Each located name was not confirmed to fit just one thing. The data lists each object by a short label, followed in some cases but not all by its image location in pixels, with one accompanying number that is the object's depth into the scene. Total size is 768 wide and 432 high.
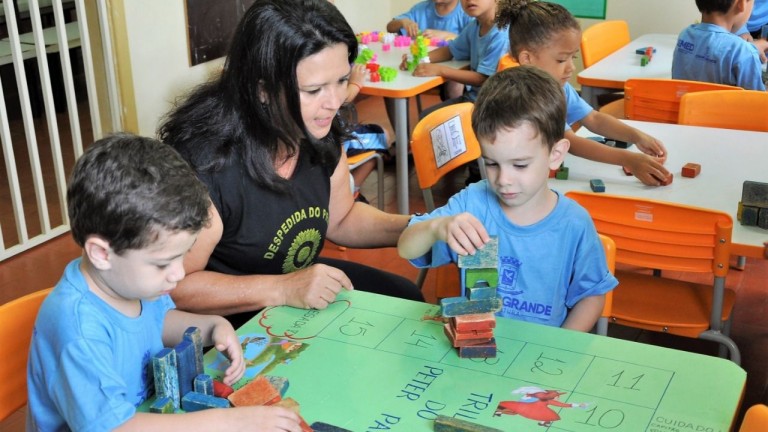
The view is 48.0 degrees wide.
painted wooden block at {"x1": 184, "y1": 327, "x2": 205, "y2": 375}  1.56
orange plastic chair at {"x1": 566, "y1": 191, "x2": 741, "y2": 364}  2.39
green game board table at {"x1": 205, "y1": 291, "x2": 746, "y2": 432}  1.49
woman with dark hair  1.98
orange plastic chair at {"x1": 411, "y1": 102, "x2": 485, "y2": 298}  3.03
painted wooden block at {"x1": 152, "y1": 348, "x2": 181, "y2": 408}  1.50
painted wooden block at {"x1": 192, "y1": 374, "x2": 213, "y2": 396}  1.55
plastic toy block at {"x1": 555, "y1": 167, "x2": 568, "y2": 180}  2.90
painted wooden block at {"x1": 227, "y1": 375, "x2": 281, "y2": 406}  1.52
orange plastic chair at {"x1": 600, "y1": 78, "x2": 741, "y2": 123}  3.75
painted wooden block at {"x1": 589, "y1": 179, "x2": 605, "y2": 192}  2.79
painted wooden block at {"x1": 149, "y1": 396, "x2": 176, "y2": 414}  1.49
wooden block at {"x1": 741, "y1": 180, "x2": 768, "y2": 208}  2.44
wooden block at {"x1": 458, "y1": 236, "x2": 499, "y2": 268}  1.69
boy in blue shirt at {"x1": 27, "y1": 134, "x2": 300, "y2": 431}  1.41
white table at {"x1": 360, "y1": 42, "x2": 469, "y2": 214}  4.33
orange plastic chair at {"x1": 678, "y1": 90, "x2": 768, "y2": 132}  3.46
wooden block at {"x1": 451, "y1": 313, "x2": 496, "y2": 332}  1.65
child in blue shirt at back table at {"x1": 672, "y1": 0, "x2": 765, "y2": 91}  4.00
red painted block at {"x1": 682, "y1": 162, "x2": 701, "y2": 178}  2.87
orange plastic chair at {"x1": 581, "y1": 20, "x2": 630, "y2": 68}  4.77
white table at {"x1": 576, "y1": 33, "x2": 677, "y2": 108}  4.29
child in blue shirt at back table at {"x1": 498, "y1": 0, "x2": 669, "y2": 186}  3.04
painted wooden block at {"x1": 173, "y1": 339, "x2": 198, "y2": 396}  1.54
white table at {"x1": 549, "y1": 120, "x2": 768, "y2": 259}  2.64
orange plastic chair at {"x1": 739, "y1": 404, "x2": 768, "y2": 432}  1.26
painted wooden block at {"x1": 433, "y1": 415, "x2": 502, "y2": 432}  1.43
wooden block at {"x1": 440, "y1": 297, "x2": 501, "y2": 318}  1.66
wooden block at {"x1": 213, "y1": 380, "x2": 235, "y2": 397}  1.58
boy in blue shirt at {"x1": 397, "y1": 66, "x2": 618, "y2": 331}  2.05
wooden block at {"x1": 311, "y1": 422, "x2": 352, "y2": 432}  1.46
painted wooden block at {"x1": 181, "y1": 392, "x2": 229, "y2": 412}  1.51
